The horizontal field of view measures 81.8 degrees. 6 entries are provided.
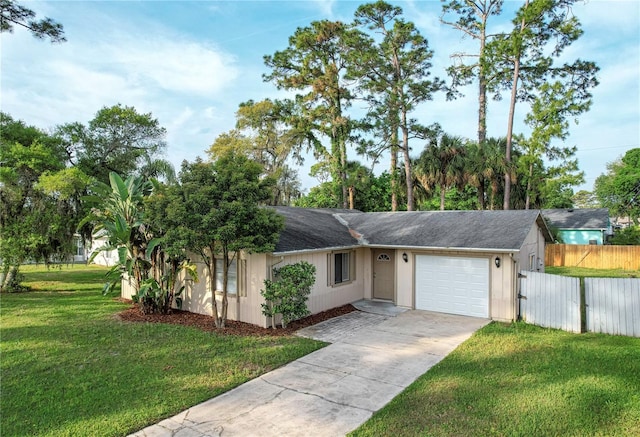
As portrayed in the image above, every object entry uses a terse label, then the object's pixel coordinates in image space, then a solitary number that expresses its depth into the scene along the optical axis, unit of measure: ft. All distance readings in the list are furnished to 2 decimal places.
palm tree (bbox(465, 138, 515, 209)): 78.28
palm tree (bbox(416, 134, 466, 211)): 81.30
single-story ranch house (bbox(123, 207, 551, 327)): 33.32
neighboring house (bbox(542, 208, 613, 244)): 95.55
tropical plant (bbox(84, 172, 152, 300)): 35.68
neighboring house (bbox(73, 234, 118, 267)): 97.54
